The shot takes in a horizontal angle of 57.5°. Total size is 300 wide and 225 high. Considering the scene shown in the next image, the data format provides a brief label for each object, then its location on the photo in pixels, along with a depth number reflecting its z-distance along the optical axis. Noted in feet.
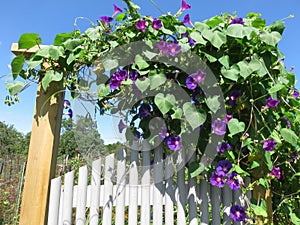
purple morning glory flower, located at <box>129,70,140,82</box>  4.90
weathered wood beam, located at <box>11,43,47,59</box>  5.45
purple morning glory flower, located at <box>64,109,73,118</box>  5.64
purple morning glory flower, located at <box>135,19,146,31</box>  4.95
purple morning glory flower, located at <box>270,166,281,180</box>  5.34
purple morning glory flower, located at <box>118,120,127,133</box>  5.28
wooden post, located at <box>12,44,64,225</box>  4.99
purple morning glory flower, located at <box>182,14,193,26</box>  5.11
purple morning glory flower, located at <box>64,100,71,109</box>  5.63
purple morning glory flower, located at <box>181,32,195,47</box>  4.91
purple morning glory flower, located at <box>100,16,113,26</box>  5.27
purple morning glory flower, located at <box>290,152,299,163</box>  5.62
